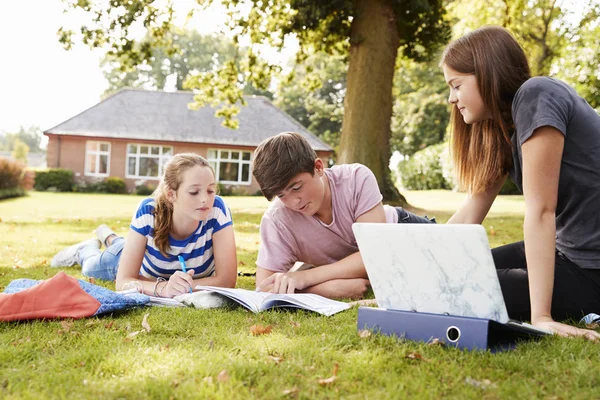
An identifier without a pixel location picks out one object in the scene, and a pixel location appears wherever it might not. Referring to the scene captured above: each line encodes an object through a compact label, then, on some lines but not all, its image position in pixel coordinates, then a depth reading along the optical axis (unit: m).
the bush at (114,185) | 32.38
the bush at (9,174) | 24.31
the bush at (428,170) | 30.34
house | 33.38
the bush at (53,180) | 31.78
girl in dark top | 3.02
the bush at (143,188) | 32.53
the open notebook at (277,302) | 3.75
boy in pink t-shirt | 4.34
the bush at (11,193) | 23.89
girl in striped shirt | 4.39
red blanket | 3.46
